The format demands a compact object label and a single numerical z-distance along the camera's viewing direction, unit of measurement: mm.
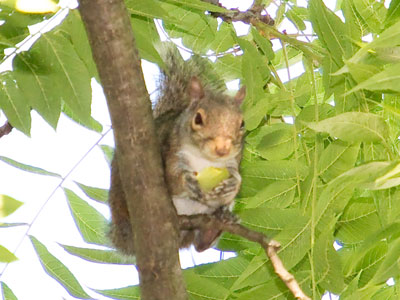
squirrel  4793
